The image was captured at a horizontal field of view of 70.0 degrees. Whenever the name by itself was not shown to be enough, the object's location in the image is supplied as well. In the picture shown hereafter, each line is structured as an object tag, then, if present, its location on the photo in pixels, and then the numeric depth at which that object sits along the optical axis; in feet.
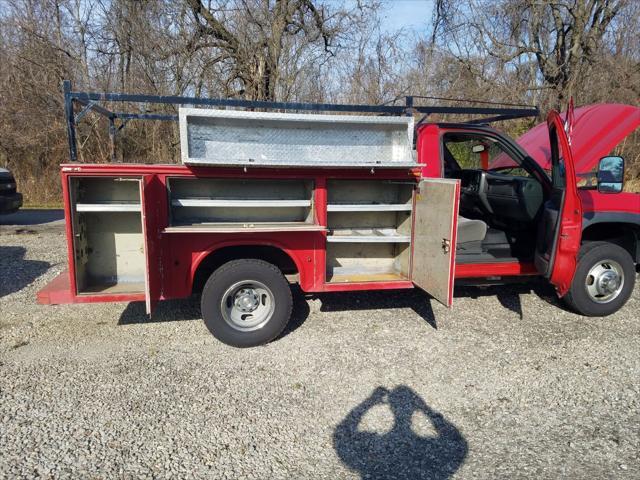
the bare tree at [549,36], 49.80
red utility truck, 12.89
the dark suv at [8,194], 30.48
